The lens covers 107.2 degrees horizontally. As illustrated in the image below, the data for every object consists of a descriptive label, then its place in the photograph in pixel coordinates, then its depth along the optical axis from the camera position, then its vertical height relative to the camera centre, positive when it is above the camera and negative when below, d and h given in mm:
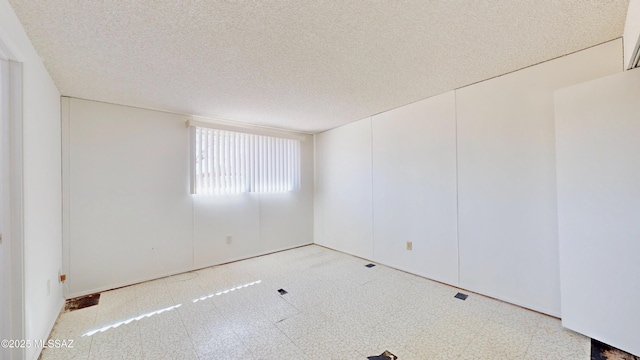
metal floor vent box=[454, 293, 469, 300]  2441 -1240
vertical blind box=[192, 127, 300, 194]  3453 +328
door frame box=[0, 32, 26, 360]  1432 -88
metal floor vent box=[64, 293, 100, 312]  2391 -1231
